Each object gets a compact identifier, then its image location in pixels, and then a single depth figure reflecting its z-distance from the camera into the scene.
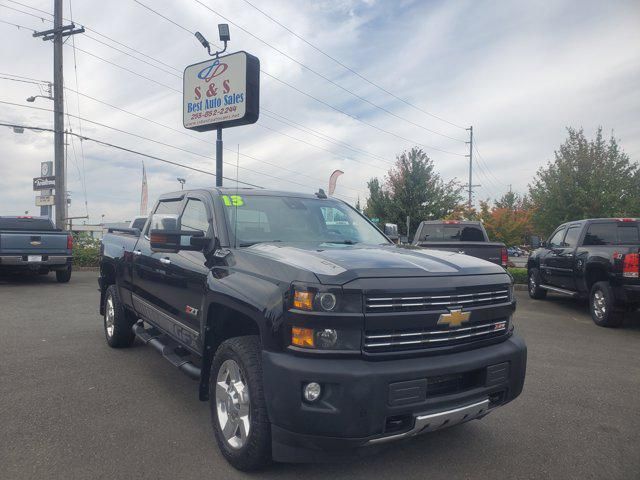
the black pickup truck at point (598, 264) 7.75
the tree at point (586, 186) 19.86
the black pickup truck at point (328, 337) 2.60
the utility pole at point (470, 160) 51.09
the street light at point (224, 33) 11.50
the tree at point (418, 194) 26.75
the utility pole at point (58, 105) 18.66
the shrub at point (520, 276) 14.11
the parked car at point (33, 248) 11.77
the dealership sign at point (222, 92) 12.10
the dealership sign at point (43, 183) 21.72
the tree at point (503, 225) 18.34
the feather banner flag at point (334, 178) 26.80
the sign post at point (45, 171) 33.89
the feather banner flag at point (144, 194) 30.78
